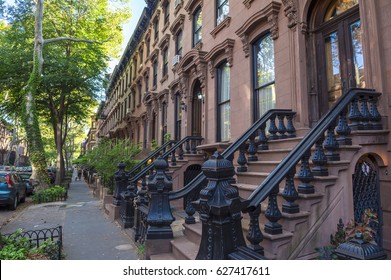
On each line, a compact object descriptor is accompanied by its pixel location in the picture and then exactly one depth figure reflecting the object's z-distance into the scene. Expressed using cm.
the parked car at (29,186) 1672
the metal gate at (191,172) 977
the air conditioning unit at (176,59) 1322
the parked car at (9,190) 1127
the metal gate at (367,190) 423
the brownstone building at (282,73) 429
